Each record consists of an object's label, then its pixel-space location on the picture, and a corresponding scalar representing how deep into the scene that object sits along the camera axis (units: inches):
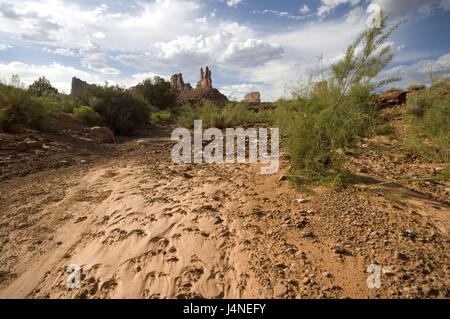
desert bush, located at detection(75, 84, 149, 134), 399.5
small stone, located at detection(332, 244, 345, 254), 81.5
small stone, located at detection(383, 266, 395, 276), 68.5
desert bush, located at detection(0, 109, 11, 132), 249.9
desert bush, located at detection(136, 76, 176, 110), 874.8
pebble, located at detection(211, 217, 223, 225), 108.2
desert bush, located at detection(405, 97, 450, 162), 157.1
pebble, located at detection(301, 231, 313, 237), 93.1
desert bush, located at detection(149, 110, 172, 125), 516.7
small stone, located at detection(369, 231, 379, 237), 86.4
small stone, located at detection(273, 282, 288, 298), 67.1
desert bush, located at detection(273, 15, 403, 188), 124.6
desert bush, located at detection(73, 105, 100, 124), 370.3
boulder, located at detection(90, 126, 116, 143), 309.7
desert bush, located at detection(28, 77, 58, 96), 731.4
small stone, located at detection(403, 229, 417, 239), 83.6
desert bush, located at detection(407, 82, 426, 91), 449.6
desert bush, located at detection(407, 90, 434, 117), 262.7
